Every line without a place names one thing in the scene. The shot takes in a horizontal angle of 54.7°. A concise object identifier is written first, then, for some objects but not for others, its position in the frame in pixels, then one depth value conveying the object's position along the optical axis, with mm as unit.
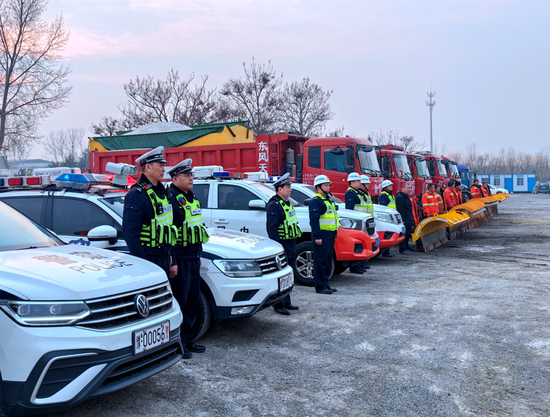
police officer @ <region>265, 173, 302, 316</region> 6910
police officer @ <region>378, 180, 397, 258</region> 12344
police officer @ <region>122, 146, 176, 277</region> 4672
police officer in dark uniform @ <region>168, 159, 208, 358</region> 5039
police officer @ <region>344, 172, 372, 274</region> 10250
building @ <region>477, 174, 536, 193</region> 67125
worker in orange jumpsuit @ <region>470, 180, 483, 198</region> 24416
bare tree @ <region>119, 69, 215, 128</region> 38219
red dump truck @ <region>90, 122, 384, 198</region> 13422
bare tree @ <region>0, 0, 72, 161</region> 23359
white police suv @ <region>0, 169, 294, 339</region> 5383
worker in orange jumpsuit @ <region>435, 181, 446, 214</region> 15030
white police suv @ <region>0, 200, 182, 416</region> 3020
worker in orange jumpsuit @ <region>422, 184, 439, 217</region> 14398
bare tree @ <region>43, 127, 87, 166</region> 60981
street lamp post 53469
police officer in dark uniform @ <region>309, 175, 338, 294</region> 7637
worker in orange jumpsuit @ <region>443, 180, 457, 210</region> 17800
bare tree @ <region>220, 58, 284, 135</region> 37438
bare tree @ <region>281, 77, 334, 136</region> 38781
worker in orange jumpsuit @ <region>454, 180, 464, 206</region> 19109
